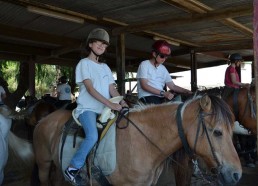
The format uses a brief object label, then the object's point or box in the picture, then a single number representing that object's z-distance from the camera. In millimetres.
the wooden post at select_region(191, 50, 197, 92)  10584
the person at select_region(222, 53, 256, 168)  5449
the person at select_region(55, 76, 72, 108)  8930
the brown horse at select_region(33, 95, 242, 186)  2574
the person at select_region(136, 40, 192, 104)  4137
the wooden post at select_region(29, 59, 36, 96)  10336
